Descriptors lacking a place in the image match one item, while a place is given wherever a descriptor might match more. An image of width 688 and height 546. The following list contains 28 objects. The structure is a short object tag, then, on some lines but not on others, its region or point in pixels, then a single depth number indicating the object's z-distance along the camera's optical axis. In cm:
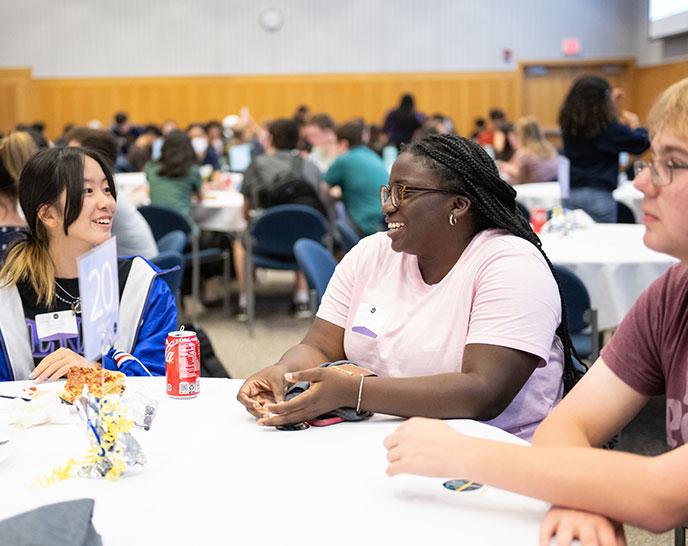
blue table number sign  196
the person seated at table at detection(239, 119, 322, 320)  641
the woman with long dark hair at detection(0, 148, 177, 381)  232
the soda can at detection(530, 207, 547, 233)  461
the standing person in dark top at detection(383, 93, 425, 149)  1047
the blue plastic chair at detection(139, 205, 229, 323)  557
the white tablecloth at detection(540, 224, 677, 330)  376
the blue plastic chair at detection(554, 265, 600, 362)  334
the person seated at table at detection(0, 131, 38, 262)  352
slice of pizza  165
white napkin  177
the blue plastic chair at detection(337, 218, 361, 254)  500
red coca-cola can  194
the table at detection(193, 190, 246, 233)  666
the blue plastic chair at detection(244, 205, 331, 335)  579
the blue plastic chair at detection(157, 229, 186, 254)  430
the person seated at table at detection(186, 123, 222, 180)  983
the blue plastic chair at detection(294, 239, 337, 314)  357
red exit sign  1475
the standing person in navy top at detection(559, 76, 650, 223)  518
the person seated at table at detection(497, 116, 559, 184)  765
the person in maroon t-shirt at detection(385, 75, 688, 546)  125
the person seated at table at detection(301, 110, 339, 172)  899
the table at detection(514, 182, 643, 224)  641
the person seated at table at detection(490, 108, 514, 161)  1061
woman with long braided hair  182
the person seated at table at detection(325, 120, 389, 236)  659
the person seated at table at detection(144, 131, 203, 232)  636
